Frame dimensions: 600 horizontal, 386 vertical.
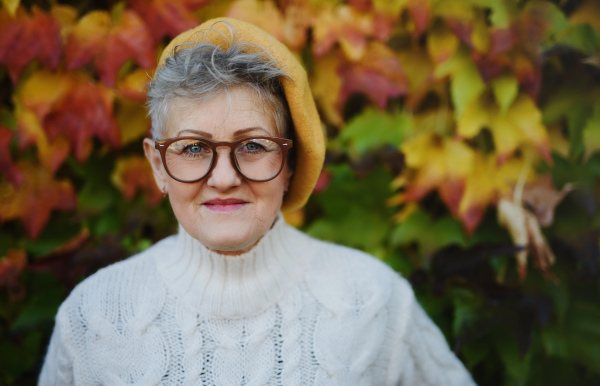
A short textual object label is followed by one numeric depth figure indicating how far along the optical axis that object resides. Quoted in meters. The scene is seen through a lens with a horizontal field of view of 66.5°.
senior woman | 1.11
